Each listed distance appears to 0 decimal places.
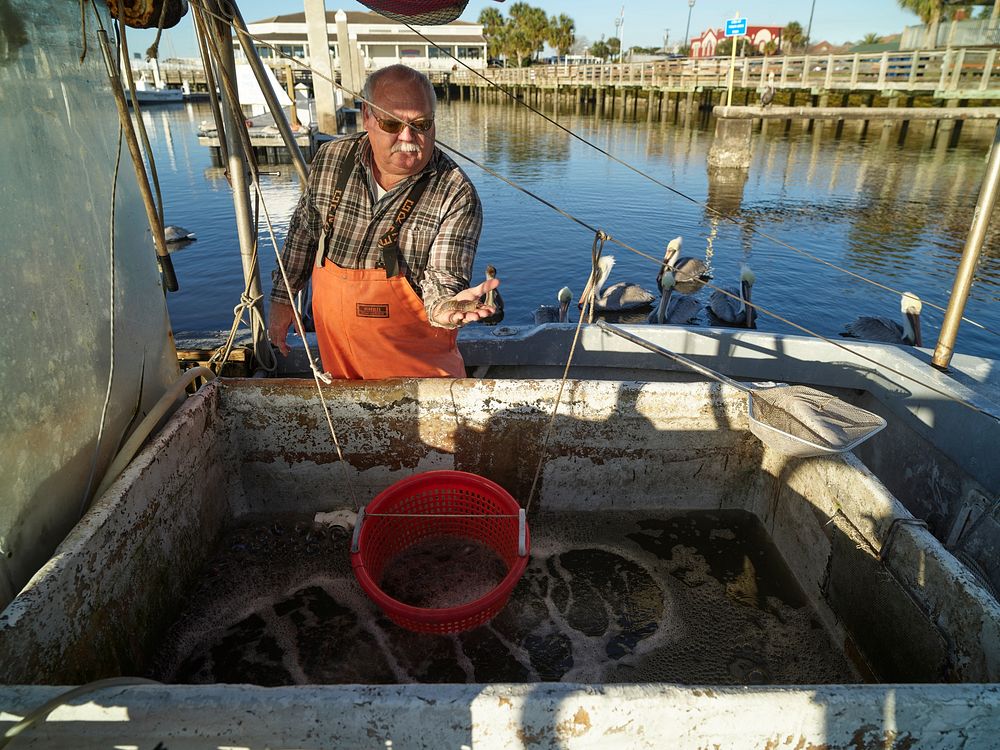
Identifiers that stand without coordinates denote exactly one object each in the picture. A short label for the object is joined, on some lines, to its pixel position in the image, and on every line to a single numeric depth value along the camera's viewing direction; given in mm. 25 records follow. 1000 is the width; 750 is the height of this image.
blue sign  20344
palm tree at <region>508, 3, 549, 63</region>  66875
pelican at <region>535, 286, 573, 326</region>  8966
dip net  2785
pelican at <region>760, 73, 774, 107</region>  21469
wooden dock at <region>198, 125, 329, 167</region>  22734
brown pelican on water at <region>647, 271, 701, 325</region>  8812
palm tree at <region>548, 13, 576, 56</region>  67125
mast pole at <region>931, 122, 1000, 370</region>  3621
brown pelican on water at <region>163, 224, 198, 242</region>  14625
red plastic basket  2572
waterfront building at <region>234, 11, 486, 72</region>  61156
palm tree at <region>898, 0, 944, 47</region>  39053
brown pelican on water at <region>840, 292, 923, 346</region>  7426
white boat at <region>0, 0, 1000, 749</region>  1635
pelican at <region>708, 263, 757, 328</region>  9352
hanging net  3527
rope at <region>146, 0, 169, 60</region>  2802
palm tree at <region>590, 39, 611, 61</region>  90312
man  3117
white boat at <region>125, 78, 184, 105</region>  48188
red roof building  60656
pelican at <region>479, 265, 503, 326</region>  8498
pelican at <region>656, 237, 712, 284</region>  10992
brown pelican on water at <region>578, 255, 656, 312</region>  10844
